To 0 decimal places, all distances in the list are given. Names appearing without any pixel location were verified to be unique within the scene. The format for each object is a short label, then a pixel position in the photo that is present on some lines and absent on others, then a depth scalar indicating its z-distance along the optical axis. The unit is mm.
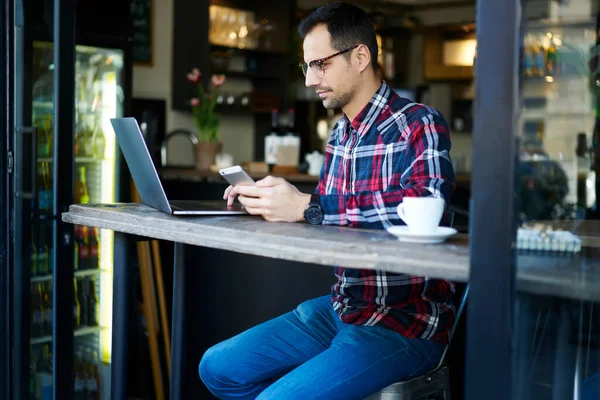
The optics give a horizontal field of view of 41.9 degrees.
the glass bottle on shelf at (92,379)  3596
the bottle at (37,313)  3004
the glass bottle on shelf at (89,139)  3764
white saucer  1444
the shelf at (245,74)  6159
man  1761
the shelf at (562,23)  1348
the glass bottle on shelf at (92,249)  3742
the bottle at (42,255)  2936
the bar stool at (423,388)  1751
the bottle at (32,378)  3039
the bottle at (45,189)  2973
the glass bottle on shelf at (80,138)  3727
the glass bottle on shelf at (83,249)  3717
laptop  1885
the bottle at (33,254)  2916
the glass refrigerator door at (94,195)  3666
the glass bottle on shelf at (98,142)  3795
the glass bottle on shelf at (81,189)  3764
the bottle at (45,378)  3123
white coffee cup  1464
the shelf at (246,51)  6042
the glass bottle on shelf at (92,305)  3713
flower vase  4809
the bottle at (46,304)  3078
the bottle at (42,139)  2985
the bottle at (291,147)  4621
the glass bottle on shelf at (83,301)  3707
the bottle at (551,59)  1764
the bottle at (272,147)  4633
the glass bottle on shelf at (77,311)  3682
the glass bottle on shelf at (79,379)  3547
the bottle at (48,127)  3047
